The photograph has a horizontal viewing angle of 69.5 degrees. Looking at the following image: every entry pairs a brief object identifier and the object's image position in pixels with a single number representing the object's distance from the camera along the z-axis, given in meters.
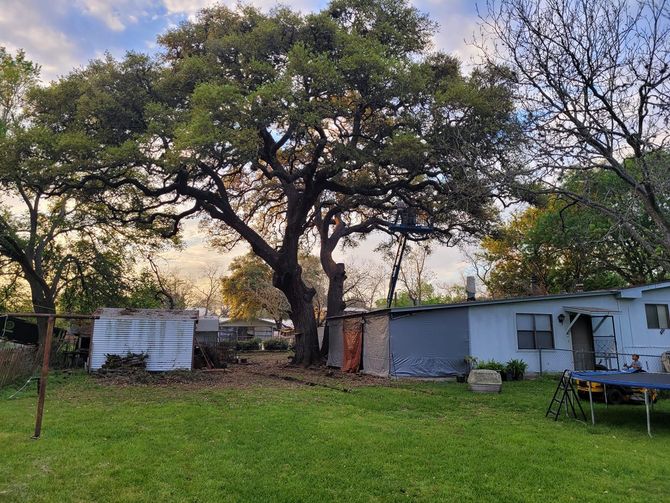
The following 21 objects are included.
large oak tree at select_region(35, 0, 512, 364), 14.52
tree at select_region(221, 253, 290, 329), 44.34
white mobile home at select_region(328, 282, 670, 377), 16.58
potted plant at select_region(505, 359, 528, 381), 15.90
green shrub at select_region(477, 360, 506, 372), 15.56
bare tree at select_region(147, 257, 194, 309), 24.64
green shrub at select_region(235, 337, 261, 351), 37.84
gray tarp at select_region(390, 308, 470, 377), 16.41
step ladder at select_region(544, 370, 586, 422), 9.31
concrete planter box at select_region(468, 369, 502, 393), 12.93
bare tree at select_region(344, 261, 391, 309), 47.81
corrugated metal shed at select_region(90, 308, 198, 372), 17.23
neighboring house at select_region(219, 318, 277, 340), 50.56
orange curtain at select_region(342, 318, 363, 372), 18.78
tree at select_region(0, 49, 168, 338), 19.44
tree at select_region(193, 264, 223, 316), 62.62
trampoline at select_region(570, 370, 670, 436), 8.13
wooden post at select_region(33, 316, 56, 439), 7.23
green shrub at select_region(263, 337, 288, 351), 39.09
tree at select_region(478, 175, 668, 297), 25.92
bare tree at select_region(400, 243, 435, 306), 44.41
